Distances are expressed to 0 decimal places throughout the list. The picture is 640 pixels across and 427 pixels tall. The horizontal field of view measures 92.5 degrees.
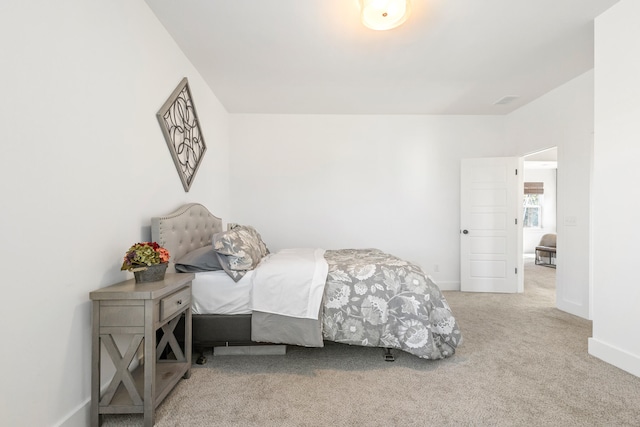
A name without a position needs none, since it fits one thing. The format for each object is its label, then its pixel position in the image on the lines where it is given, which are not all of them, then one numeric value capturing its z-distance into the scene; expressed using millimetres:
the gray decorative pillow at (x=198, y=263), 2438
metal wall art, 2604
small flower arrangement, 1747
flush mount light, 2123
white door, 4574
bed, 2328
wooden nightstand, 1581
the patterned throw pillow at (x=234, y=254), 2385
